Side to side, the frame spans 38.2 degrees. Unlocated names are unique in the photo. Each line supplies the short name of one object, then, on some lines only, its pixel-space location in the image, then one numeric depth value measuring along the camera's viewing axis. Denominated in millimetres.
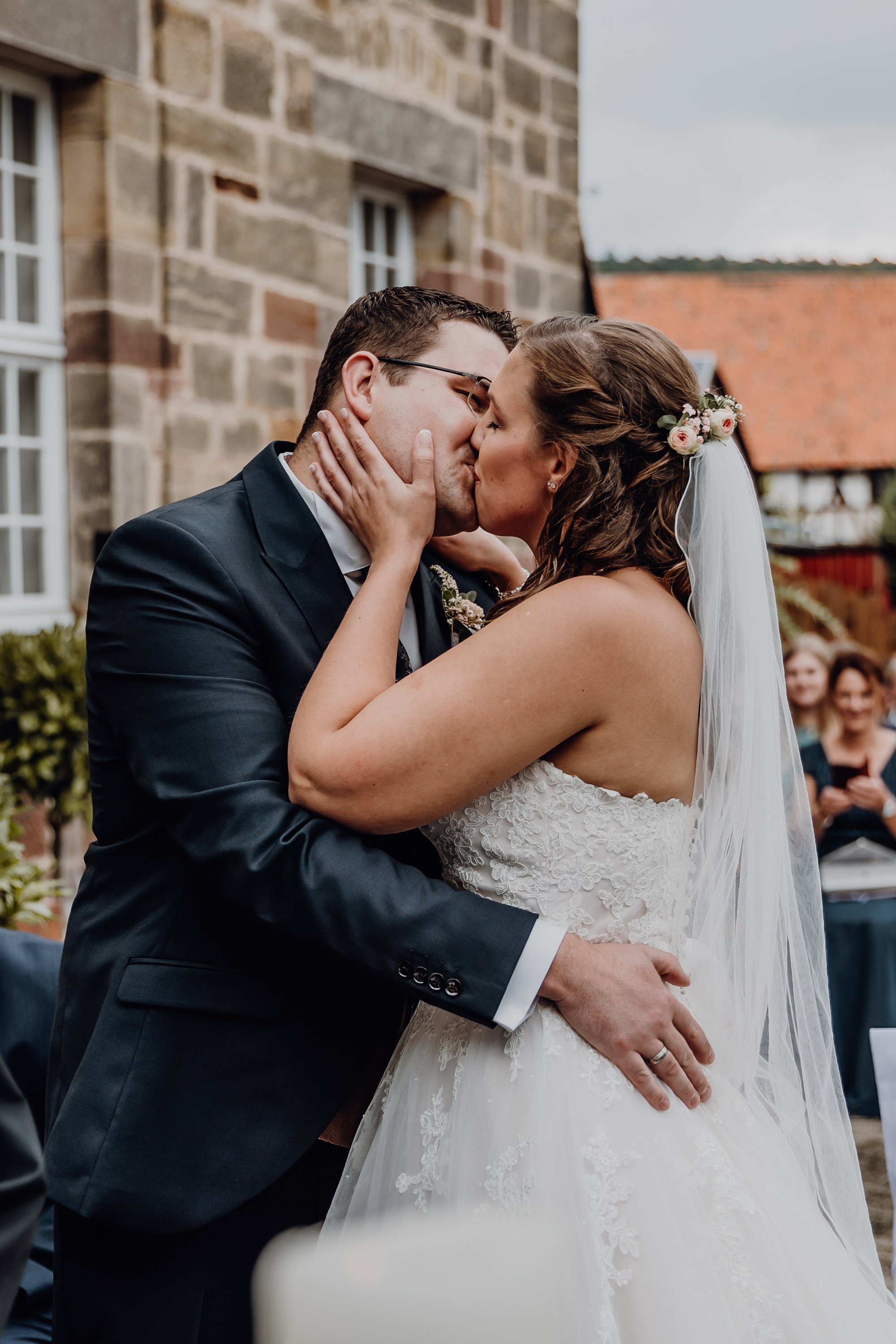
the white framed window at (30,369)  5316
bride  1861
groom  1864
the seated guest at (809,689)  6961
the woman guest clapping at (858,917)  6145
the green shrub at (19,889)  3844
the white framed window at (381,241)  7047
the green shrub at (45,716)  4746
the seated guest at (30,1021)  2971
